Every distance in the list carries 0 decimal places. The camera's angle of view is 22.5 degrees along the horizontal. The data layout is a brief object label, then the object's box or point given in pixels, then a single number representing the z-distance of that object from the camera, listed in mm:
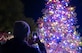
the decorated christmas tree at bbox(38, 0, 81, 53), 4652
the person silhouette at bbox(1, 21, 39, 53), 1307
